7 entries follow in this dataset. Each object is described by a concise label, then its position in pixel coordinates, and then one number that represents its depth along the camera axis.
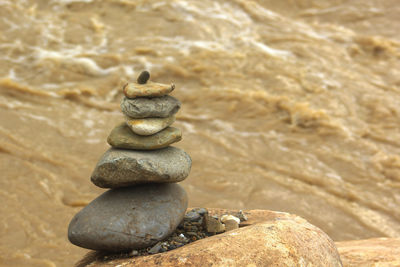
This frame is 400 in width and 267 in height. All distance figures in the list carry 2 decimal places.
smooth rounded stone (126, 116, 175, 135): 3.07
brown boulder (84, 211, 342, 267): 2.58
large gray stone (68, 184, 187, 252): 2.88
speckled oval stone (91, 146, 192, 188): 2.93
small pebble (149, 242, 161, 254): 2.88
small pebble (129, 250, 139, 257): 2.91
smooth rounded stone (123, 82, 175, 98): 3.07
